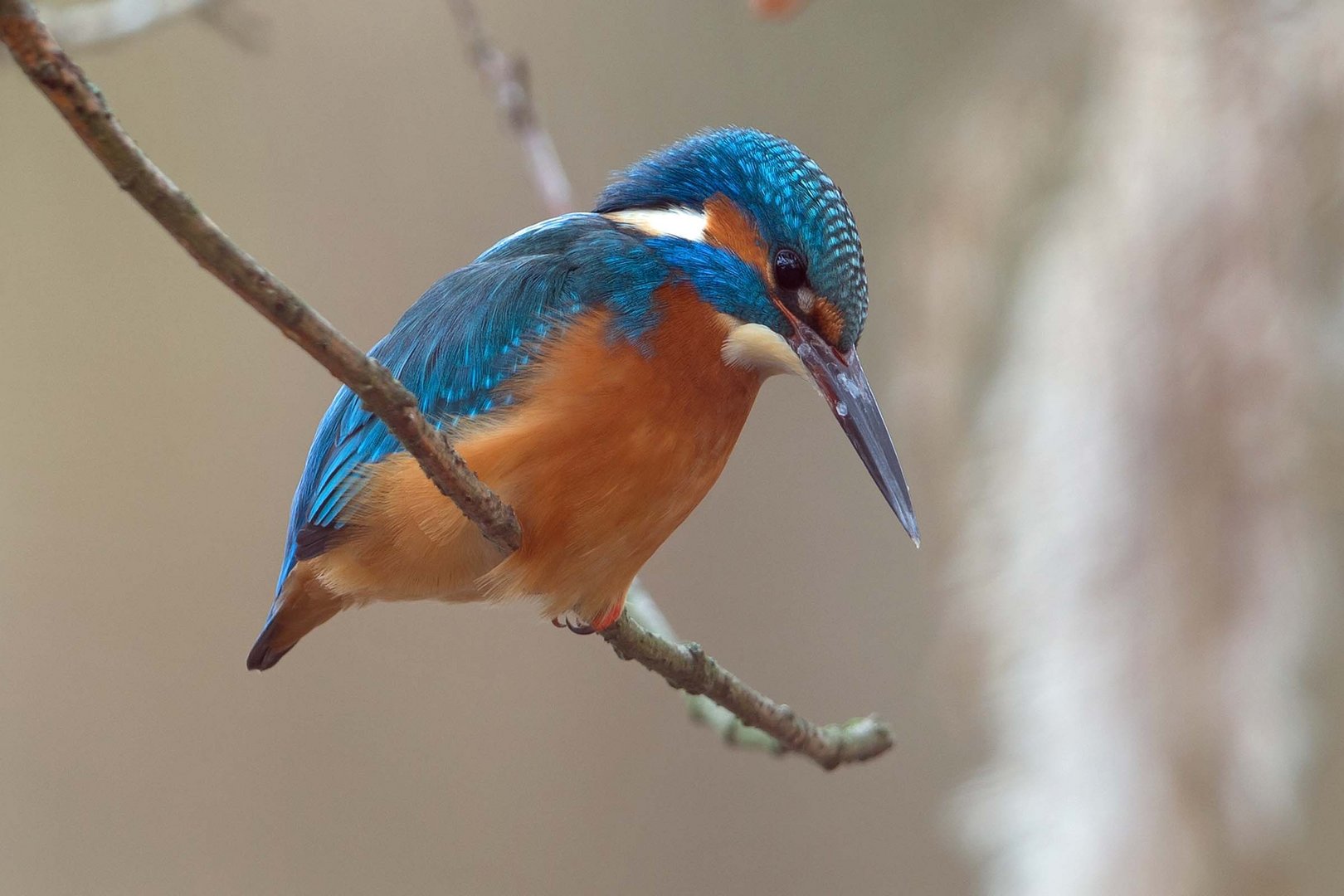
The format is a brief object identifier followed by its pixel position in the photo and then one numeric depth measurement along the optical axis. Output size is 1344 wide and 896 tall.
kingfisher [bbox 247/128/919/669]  3.41
